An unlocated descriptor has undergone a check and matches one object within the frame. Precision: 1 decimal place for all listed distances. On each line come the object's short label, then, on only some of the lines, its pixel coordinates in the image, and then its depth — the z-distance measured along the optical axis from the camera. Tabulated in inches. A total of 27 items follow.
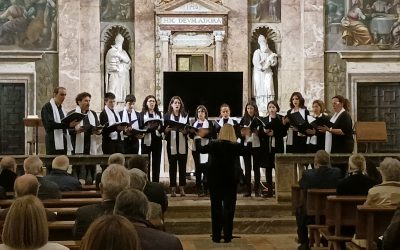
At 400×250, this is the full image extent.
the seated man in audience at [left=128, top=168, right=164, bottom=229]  250.2
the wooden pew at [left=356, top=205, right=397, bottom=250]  274.1
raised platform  471.8
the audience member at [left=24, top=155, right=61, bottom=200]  311.3
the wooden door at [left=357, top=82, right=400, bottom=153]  740.0
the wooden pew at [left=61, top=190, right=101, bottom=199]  333.4
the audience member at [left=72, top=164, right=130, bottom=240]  218.7
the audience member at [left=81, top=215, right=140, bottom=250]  112.9
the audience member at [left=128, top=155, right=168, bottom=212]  317.1
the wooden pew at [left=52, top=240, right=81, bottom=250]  210.4
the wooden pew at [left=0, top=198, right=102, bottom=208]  292.8
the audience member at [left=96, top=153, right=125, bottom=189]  338.0
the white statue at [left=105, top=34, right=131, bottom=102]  716.7
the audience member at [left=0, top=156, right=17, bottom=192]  372.8
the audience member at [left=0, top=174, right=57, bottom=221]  238.2
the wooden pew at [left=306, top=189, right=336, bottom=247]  363.9
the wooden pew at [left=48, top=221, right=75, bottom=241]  244.7
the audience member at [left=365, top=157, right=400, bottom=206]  284.2
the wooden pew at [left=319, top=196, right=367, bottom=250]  317.7
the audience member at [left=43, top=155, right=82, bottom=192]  361.1
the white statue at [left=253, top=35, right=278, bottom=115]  727.7
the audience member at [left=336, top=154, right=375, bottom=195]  332.8
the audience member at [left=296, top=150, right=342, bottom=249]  380.2
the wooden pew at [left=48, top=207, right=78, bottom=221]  272.7
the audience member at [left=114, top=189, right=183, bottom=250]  167.9
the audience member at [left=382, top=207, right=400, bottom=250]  191.2
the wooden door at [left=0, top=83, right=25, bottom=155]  721.0
